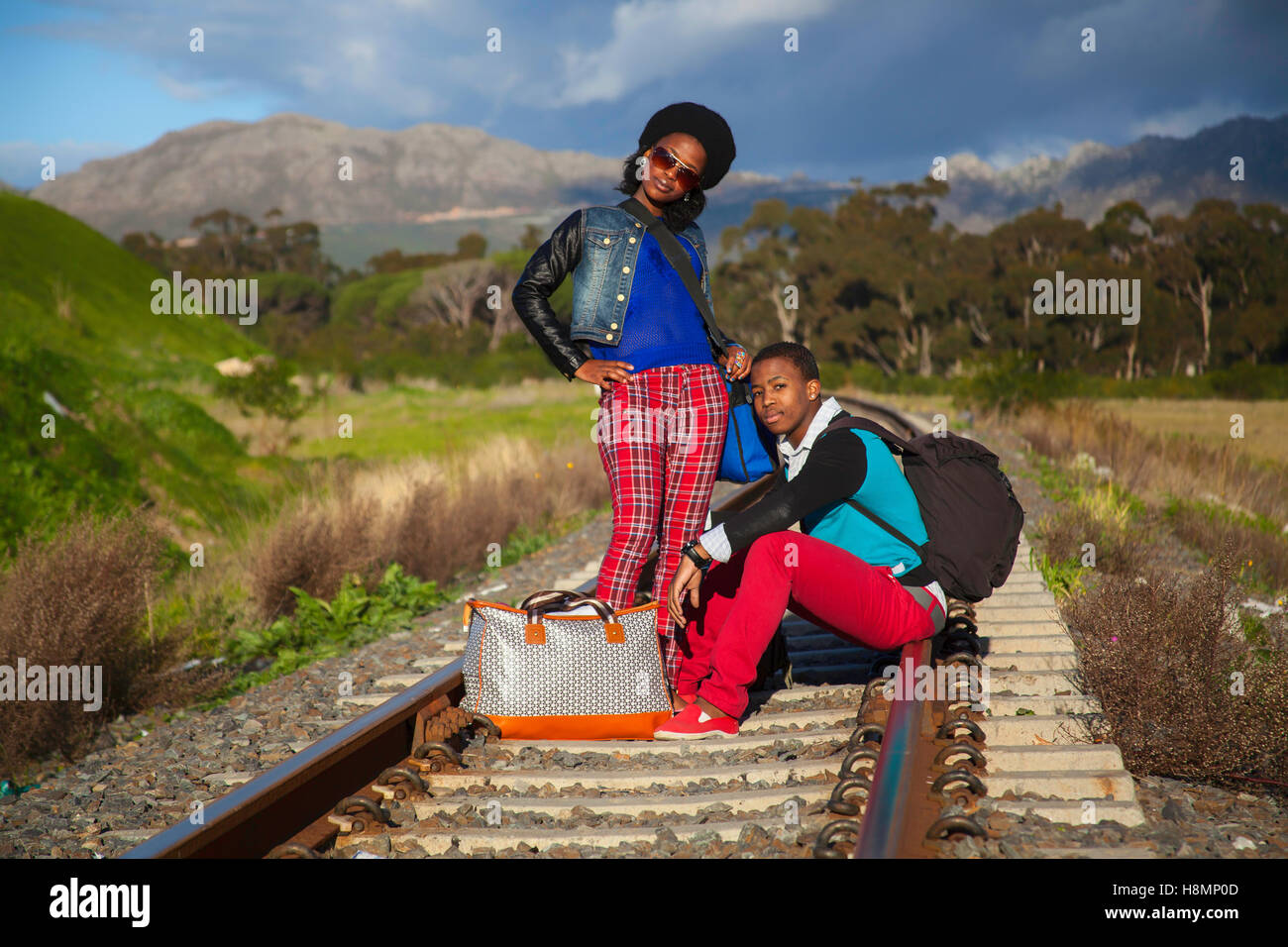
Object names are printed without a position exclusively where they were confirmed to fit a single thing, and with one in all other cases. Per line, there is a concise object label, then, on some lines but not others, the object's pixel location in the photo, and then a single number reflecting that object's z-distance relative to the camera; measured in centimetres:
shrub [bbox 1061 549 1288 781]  360
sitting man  378
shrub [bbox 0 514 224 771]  497
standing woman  395
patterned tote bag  376
